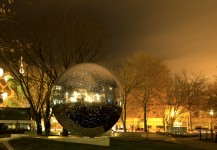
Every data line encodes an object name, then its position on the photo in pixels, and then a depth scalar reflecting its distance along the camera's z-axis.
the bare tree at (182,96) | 47.25
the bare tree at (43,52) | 28.06
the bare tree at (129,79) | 45.45
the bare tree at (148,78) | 46.16
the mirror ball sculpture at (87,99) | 15.69
